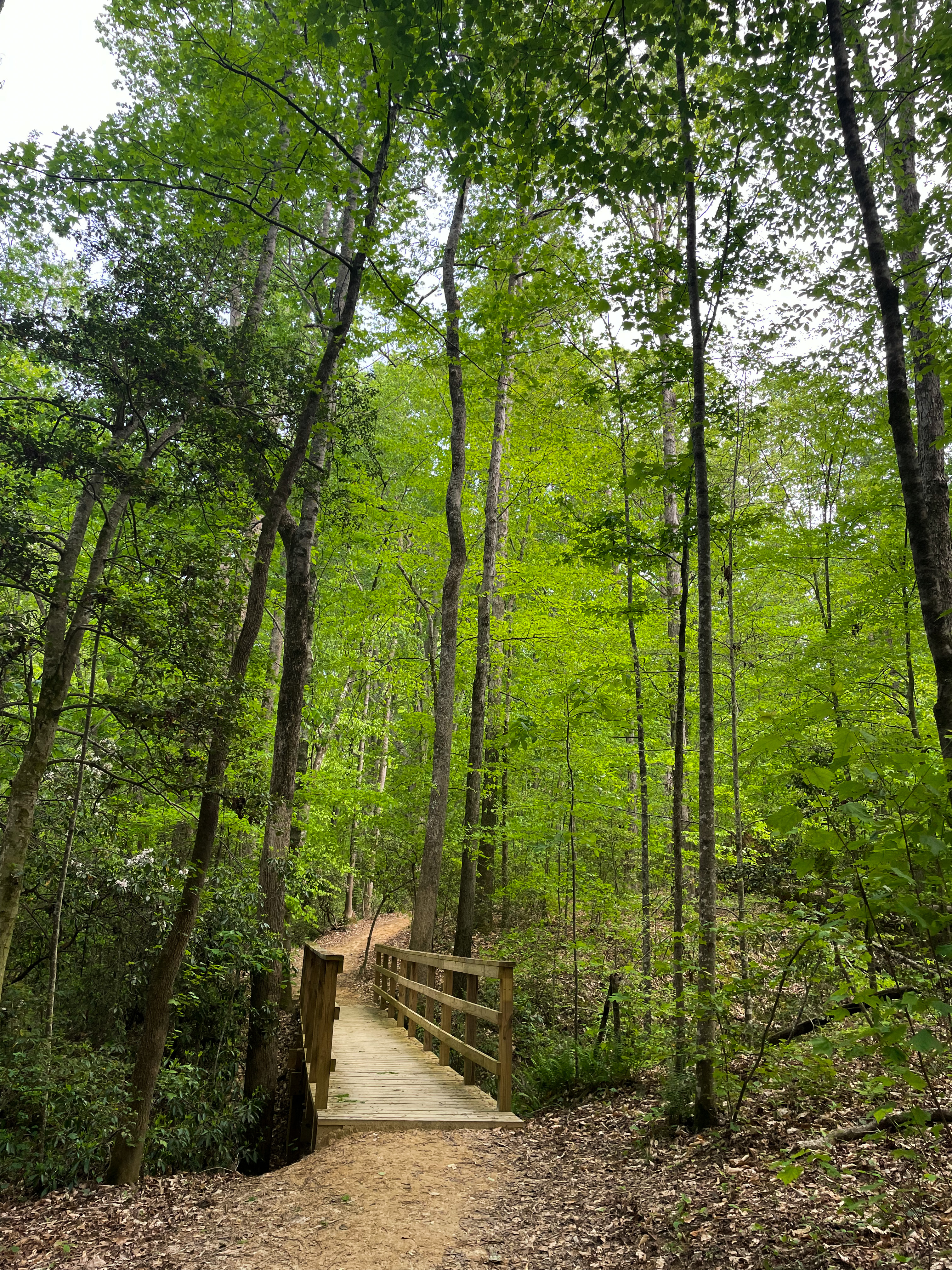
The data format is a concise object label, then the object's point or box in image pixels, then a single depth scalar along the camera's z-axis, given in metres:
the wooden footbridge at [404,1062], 5.92
